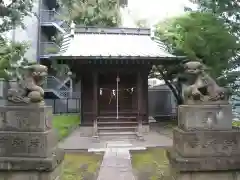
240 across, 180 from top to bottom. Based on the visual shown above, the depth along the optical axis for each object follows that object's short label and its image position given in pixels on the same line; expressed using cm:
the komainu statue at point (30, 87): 388
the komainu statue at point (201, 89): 395
